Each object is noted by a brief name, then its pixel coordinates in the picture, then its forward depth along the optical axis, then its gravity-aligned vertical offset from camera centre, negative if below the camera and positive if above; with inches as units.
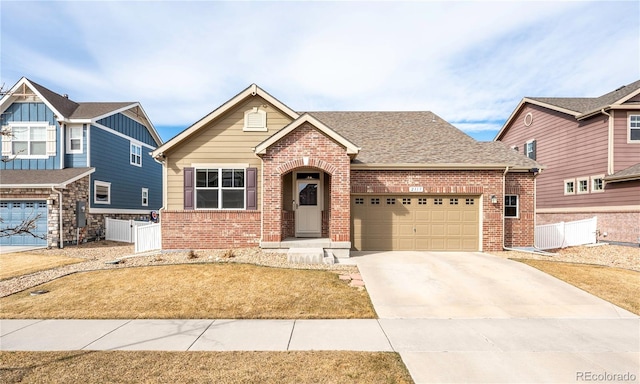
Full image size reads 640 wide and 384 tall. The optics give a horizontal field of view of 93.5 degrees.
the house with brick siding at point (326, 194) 477.4 -3.1
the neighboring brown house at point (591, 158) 571.2 +74.8
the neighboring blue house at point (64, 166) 589.0 +57.3
